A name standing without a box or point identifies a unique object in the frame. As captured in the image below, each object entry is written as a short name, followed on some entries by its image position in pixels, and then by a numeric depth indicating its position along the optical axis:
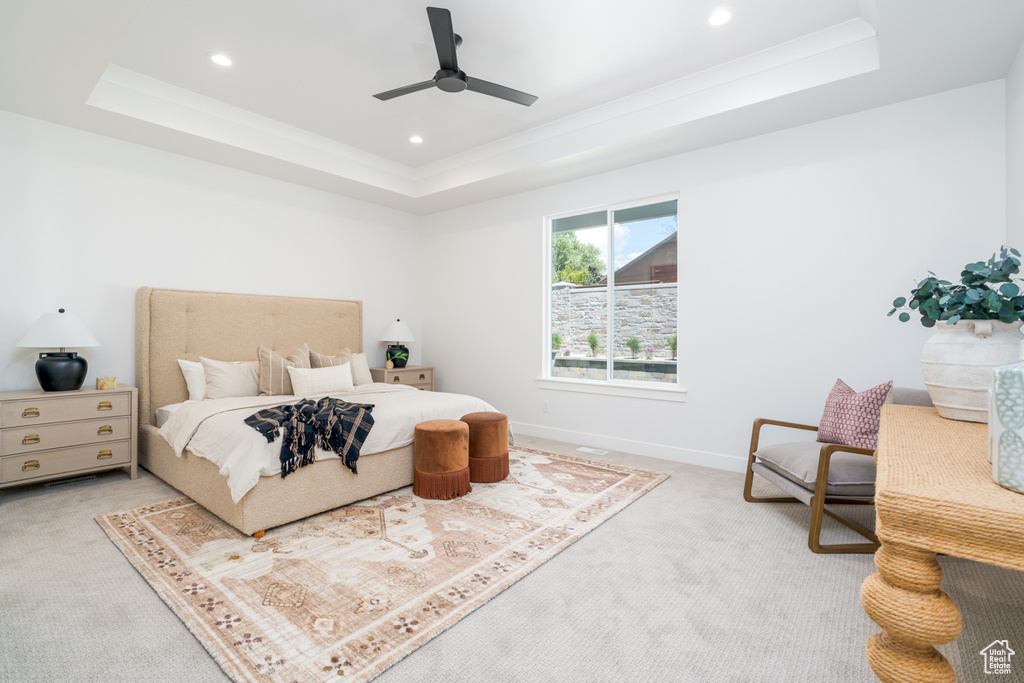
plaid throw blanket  2.64
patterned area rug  1.67
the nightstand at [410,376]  5.19
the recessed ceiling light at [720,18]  2.68
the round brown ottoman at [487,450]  3.42
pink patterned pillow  2.65
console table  0.66
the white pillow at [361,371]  4.71
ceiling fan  2.46
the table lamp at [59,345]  3.18
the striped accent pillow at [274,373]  4.11
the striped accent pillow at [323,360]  4.54
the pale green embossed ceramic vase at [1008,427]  0.71
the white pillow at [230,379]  3.86
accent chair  2.40
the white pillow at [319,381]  4.09
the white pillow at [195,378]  3.83
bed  2.64
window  4.29
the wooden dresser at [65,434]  3.02
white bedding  2.52
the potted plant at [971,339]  1.38
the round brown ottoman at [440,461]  3.10
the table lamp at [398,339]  5.39
